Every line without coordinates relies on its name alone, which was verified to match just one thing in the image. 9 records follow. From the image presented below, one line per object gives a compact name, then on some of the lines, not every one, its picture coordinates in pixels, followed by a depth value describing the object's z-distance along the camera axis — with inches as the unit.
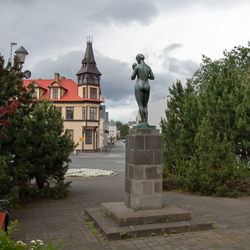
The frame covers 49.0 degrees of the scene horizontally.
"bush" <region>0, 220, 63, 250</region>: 113.8
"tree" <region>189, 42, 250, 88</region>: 1131.3
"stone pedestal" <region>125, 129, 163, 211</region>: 255.4
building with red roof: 1633.9
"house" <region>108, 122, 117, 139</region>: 6661.9
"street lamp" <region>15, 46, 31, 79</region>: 356.5
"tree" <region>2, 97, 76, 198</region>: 291.9
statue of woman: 281.3
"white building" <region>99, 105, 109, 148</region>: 2452.0
